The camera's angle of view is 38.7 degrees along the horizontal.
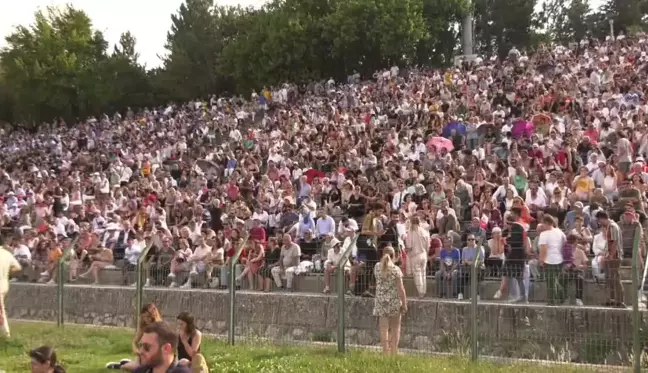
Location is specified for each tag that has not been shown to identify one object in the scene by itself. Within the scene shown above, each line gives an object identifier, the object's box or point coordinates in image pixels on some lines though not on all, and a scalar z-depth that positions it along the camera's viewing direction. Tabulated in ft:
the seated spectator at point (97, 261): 60.03
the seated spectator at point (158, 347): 21.07
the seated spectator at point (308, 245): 56.09
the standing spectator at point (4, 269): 45.85
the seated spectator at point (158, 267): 53.36
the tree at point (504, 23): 215.72
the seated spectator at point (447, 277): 41.63
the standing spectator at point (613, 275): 36.17
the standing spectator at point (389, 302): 42.39
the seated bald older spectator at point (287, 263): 48.73
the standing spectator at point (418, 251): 43.29
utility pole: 183.32
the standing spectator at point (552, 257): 38.04
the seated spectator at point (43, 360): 23.63
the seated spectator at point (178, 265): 52.95
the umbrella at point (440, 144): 77.56
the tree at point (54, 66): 212.84
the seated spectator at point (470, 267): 39.99
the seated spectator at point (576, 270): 37.42
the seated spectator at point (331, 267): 44.55
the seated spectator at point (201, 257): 51.85
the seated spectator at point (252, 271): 49.08
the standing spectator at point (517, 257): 39.37
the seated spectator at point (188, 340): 30.27
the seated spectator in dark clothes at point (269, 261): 49.11
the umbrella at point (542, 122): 75.97
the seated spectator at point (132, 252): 56.34
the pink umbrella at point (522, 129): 76.02
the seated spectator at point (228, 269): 48.98
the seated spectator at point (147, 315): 32.58
